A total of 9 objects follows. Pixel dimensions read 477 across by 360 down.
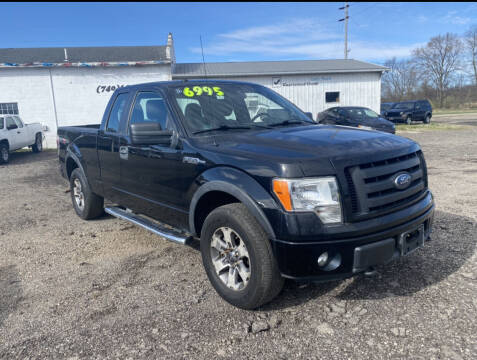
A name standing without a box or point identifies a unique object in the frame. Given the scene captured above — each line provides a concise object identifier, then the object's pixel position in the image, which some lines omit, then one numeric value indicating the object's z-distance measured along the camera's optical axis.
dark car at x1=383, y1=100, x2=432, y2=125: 27.12
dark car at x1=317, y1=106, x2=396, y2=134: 16.41
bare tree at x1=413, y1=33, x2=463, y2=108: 55.38
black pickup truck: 2.64
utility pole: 39.03
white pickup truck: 13.46
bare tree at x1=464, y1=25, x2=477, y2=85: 55.91
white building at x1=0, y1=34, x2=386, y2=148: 18.78
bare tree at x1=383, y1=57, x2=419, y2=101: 58.16
